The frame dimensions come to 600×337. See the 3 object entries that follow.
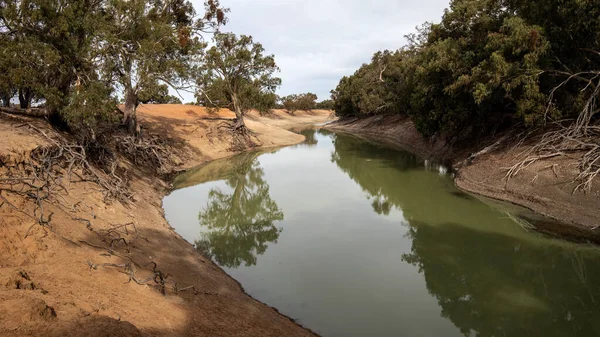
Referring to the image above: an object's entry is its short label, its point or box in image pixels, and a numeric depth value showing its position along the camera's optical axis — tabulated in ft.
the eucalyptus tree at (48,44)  37.58
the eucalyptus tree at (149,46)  53.11
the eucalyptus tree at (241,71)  104.06
